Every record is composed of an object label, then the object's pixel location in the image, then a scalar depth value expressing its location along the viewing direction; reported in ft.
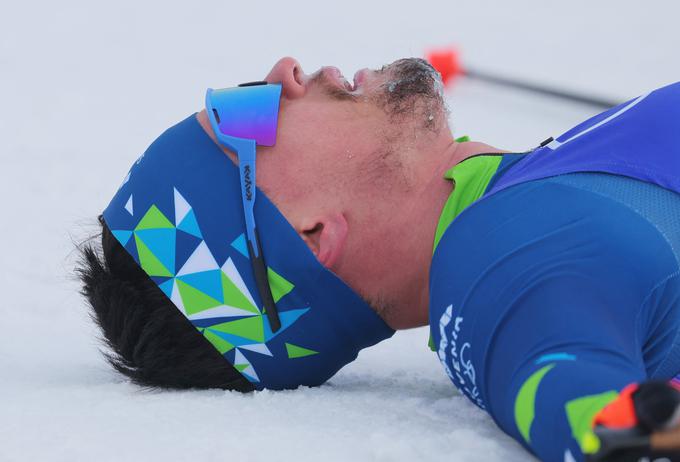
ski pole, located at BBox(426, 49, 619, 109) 19.35
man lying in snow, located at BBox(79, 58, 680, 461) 15.76
